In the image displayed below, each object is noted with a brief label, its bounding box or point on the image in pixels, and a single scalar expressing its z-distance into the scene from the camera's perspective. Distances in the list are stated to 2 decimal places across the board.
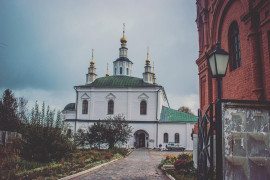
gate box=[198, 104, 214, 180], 5.06
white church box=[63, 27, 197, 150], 35.19
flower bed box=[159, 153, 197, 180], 9.51
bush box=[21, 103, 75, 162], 11.63
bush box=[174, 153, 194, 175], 10.72
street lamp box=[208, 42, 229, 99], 5.06
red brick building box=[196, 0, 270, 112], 6.33
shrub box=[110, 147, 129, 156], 22.07
